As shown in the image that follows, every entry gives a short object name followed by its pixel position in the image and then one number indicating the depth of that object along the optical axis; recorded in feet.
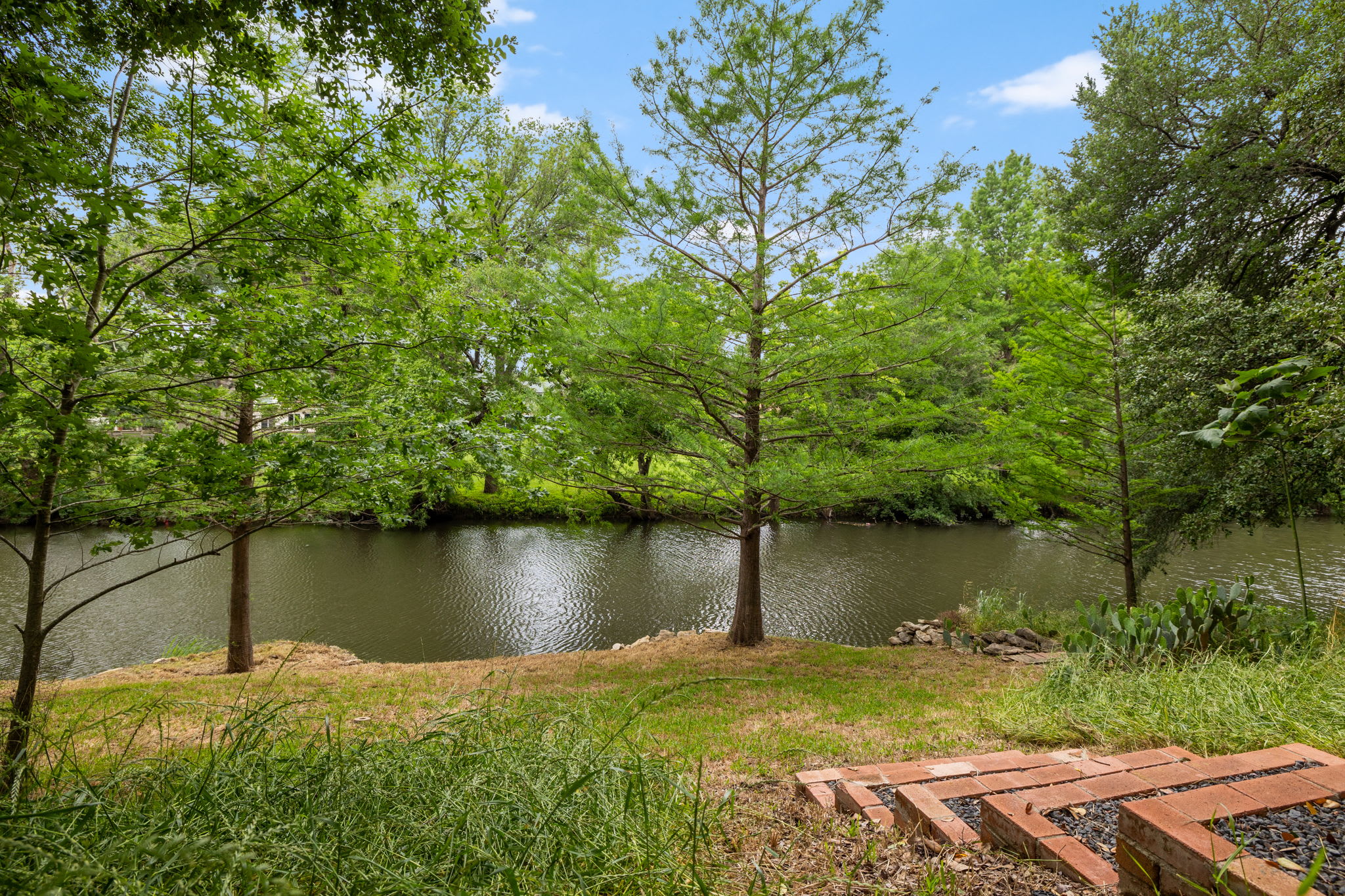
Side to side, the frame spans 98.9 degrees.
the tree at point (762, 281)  19.79
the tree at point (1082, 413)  26.73
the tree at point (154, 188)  7.76
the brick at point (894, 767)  9.11
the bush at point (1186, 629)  16.67
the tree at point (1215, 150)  21.17
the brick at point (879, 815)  7.22
